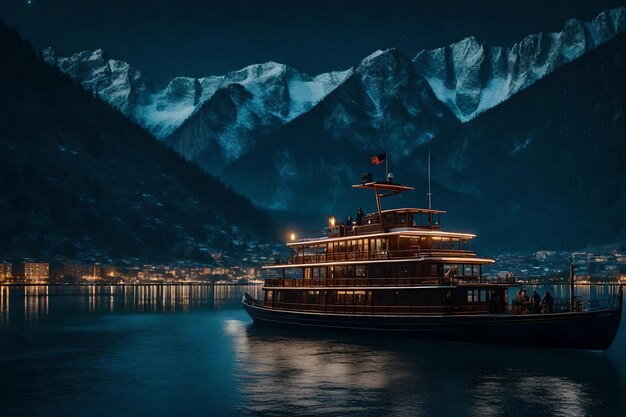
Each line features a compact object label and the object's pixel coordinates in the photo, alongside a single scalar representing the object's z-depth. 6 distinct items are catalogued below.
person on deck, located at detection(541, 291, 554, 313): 46.50
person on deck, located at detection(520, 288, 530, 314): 47.17
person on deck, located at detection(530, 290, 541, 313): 46.94
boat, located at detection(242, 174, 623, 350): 44.62
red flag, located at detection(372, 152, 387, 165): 54.48
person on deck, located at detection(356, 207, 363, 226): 56.78
